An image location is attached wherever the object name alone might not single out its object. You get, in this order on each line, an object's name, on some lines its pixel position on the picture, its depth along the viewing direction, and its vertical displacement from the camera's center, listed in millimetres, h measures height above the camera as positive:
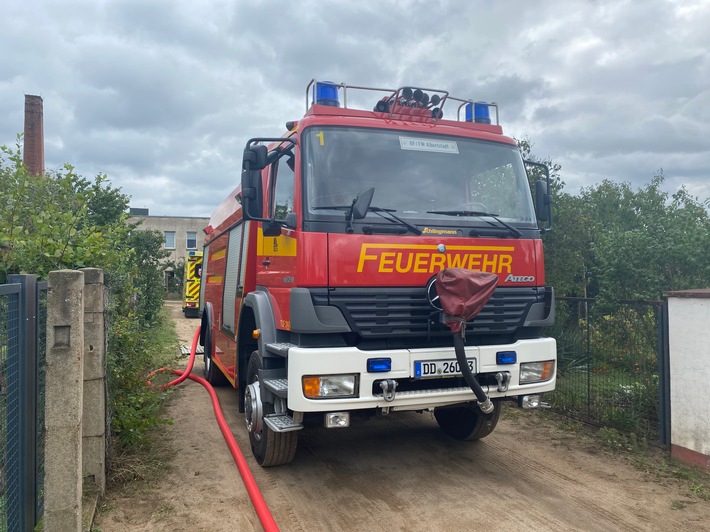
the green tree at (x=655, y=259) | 7602 +244
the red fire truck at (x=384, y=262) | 4172 +119
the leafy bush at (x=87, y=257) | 4739 +173
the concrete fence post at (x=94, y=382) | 4195 -807
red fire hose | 3791 -1642
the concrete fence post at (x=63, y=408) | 3334 -800
